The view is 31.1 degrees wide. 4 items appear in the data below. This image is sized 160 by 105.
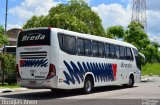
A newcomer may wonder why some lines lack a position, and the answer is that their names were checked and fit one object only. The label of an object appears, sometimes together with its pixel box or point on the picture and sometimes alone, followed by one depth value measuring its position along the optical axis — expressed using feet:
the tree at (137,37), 95.46
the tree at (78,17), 104.66
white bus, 43.98
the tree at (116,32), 100.74
